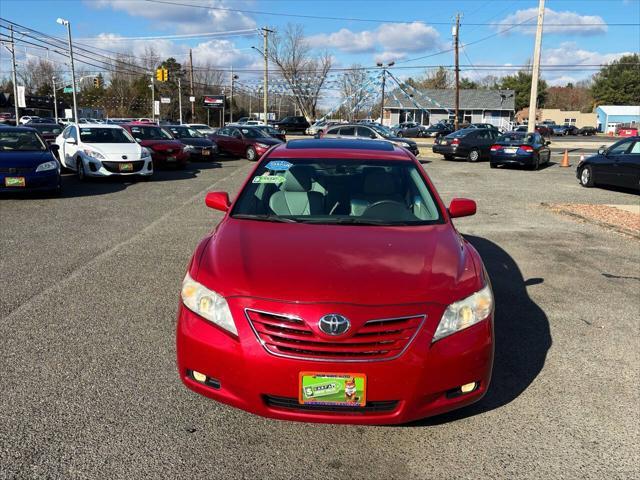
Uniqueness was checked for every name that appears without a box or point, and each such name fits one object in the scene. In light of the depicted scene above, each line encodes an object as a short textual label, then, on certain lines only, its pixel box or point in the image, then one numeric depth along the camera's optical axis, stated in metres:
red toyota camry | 2.66
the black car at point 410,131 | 55.88
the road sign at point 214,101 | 73.00
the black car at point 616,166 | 13.86
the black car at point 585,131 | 75.38
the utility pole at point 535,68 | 26.20
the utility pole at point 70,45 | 33.88
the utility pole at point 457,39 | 42.44
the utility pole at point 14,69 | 38.62
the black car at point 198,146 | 22.05
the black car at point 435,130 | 54.78
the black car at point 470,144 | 25.19
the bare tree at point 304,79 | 66.50
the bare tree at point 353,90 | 73.12
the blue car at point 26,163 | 10.98
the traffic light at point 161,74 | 41.91
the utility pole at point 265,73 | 48.31
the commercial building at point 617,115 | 87.75
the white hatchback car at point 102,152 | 14.20
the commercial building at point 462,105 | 78.12
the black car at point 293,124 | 54.84
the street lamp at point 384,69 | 61.35
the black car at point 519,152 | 21.58
